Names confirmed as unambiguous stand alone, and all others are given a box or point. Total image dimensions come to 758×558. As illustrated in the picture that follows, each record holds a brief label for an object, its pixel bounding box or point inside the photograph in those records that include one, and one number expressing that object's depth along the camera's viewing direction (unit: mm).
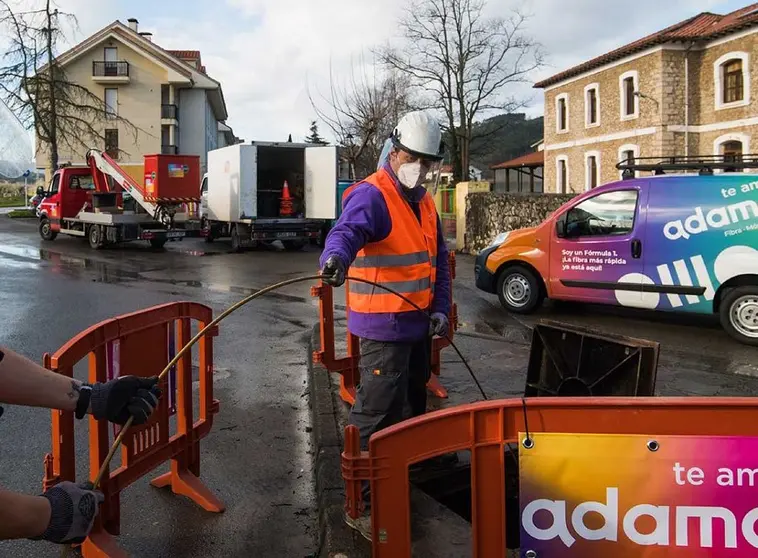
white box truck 20031
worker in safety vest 3664
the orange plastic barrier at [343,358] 5492
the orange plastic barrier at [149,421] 3061
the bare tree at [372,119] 37406
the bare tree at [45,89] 32219
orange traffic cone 21719
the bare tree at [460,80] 44094
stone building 31281
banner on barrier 2207
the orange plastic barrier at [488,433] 2195
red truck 20219
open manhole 3836
